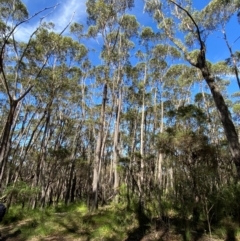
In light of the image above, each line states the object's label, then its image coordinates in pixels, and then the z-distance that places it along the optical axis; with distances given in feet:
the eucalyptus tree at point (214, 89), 16.55
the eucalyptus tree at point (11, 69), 8.73
